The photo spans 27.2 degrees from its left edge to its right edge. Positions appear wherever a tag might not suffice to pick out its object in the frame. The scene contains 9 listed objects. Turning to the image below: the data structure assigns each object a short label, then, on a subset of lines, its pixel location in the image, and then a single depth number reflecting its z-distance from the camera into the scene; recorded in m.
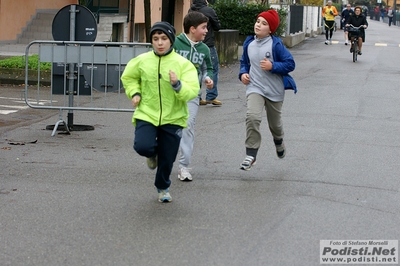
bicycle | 25.19
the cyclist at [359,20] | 26.20
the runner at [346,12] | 35.39
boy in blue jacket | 8.35
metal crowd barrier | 10.98
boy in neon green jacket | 6.87
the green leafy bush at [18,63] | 16.56
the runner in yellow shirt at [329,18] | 35.00
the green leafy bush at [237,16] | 29.34
